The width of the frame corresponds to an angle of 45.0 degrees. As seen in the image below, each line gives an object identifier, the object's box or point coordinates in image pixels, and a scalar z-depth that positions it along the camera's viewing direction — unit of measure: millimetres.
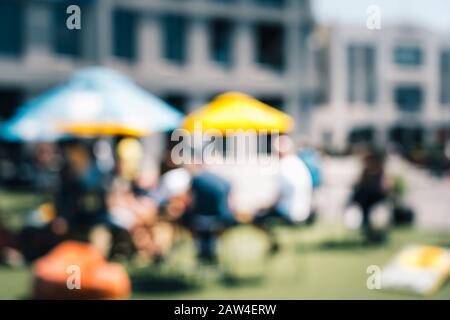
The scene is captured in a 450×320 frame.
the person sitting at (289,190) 7457
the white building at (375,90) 43750
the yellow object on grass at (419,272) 6457
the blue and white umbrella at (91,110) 8039
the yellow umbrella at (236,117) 9047
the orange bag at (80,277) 5773
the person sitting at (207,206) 6633
